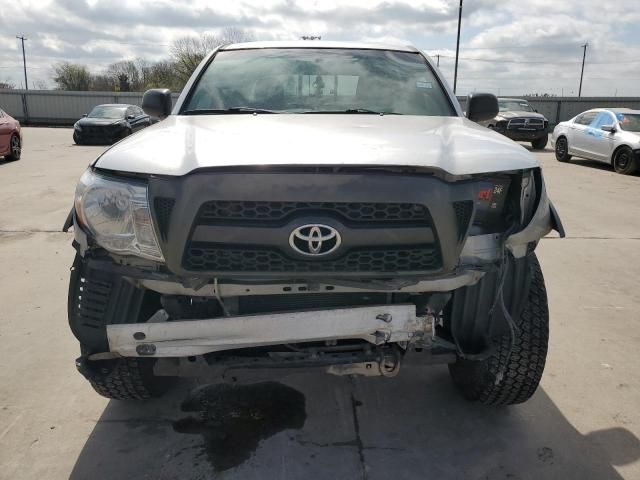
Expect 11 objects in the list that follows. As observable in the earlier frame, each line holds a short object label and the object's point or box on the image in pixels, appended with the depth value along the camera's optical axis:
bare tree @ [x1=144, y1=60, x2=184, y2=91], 46.88
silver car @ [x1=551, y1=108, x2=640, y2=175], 11.80
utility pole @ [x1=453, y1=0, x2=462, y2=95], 30.49
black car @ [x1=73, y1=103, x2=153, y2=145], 17.42
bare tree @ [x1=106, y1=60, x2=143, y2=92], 52.48
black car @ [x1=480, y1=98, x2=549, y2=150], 16.88
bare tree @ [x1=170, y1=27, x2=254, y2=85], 45.03
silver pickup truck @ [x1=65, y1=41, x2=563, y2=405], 1.90
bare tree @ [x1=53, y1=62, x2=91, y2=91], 54.44
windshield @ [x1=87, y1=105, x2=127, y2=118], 17.98
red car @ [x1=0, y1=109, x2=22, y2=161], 12.12
